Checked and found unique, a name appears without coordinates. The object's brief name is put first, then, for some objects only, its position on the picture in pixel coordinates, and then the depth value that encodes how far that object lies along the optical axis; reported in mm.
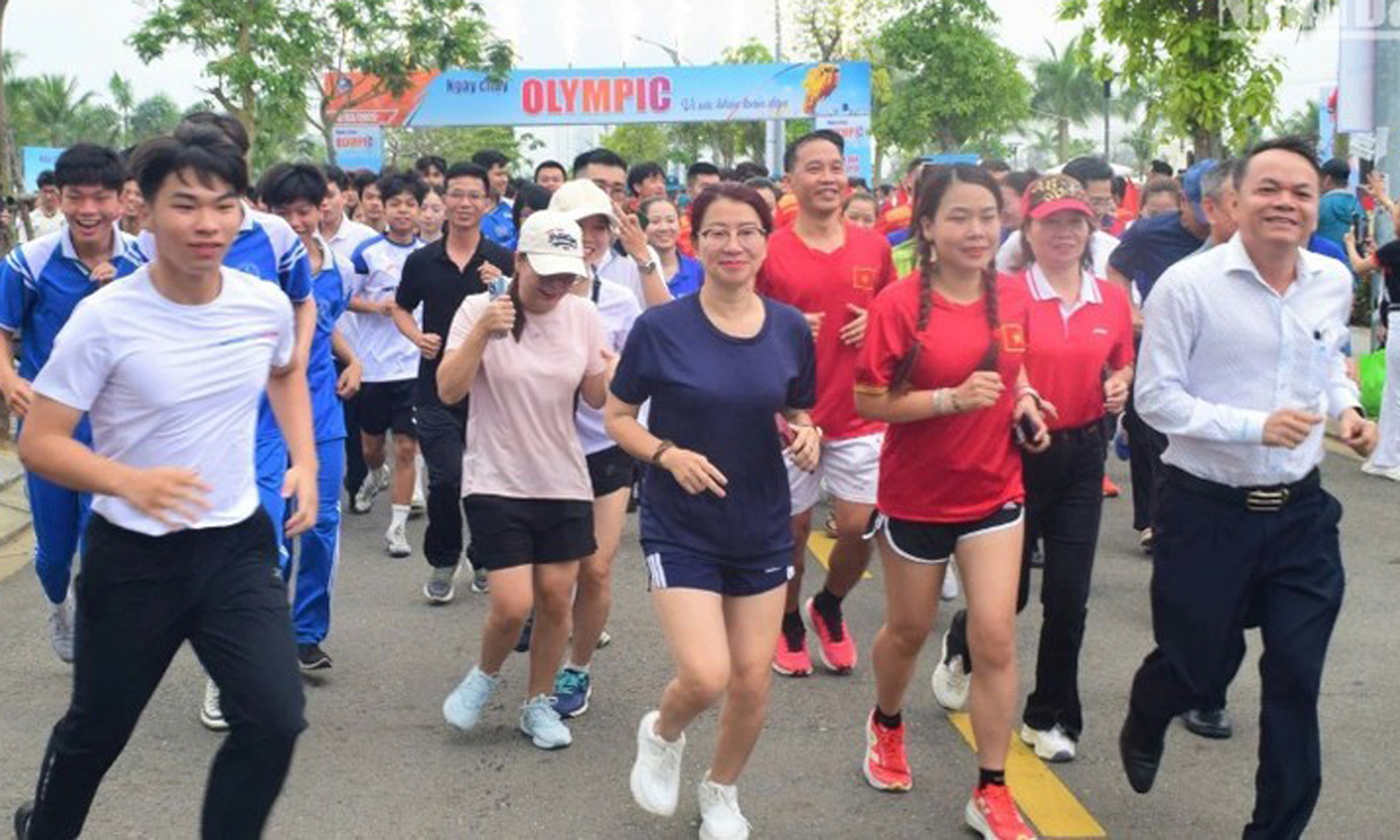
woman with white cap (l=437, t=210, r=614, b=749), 5441
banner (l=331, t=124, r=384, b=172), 41031
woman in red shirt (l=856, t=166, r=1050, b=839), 4691
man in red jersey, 6273
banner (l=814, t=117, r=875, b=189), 37625
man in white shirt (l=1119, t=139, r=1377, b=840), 4273
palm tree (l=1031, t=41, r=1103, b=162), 82625
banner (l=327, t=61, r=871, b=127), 39188
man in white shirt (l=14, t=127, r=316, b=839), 3738
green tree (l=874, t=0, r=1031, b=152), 49531
